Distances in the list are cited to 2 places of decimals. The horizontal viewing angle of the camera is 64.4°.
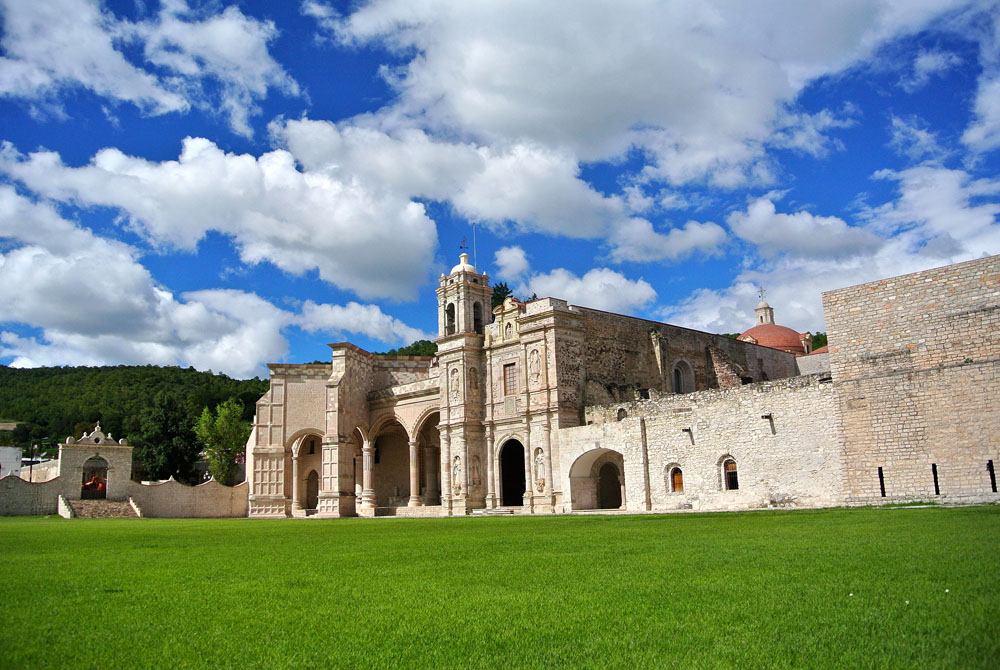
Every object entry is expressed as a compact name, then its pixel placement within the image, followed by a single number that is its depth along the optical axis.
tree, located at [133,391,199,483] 53.66
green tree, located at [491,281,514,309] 60.03
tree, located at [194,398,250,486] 55.03
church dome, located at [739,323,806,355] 50.66
